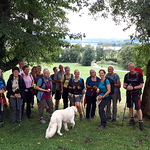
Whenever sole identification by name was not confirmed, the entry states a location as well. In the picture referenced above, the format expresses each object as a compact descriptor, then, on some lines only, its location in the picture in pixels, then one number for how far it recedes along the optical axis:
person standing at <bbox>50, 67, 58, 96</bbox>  8.70
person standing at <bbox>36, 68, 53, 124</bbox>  6.67
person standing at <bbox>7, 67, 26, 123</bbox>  6.45
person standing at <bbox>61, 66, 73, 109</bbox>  7.40
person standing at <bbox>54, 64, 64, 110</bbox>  8.06
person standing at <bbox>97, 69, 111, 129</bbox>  6.21
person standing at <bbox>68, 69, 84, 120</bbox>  6.95
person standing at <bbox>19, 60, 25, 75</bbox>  7.39
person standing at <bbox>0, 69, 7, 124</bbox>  6.36
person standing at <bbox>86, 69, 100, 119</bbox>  6.96
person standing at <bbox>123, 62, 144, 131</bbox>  6.13
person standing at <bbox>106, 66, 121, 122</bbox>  6.96
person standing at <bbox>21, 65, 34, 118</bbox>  6.89
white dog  5.37
